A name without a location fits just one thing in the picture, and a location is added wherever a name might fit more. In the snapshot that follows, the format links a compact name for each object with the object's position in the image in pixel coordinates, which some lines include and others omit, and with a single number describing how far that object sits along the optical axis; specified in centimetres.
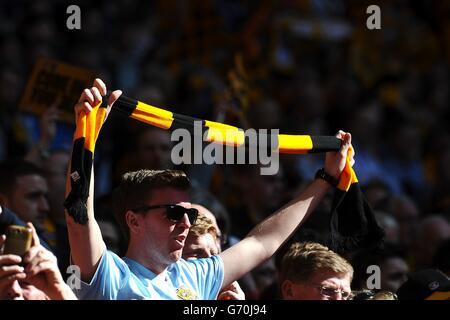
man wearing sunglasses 890
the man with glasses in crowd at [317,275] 1023
